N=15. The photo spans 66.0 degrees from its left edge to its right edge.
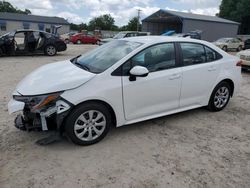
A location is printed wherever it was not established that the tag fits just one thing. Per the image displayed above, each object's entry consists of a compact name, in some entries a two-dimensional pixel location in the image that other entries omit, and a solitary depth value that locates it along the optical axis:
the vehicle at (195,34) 17.41
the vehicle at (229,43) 16.84
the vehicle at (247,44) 17.44
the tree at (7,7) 62.73
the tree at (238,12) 34.10
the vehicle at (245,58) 7.22
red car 22.10
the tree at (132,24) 52.82
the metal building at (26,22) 37.84
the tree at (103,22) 63.55
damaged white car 2.55
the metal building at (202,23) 25.64
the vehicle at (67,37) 22.49
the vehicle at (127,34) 15.16
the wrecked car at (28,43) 9.27
